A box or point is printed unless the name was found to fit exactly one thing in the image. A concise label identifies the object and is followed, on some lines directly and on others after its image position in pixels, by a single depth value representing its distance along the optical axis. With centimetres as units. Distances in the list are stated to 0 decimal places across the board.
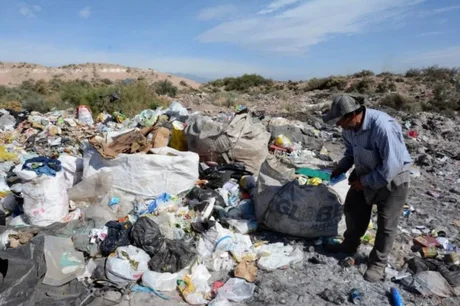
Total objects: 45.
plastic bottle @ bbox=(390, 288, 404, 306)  241
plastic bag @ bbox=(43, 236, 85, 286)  255
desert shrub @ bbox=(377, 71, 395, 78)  2064
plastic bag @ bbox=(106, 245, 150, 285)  265
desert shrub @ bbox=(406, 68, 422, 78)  2114
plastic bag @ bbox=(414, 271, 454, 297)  253
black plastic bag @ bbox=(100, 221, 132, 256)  288
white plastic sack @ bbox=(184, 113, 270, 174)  429
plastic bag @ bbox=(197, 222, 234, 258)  301
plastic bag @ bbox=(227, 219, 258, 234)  331
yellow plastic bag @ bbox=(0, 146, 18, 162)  499
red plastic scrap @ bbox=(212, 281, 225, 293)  259
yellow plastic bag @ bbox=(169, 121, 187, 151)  474
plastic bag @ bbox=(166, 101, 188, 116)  655
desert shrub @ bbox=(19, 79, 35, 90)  2416
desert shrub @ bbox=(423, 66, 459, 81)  1871
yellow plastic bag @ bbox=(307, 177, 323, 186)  345
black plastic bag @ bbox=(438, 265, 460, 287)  264
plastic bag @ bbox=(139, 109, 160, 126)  607
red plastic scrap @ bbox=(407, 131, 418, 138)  765
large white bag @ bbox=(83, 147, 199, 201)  365
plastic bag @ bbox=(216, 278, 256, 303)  250
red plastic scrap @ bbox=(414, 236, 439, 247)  317
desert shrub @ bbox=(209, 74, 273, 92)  2342
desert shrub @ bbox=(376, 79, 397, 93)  1638
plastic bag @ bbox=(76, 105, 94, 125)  728
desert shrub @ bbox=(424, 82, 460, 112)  1150
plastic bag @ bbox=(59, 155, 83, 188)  401
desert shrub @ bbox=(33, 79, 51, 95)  2172
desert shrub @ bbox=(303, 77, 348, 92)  1877
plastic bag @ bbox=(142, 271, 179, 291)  257
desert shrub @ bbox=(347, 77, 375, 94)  1689
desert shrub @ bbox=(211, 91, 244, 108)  1302
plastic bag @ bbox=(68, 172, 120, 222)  367
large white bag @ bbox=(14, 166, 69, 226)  317
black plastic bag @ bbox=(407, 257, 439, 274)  278
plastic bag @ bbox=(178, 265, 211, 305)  247
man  231
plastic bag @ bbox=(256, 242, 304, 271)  284
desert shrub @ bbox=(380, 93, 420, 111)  1133
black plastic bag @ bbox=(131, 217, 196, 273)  273
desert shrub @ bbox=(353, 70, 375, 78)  2195
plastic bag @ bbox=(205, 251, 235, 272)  285
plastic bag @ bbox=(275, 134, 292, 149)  533
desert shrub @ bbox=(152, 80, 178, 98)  1825
